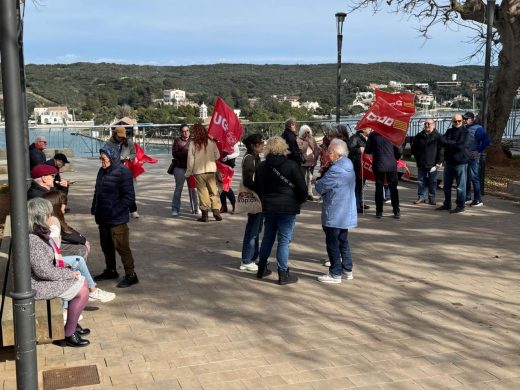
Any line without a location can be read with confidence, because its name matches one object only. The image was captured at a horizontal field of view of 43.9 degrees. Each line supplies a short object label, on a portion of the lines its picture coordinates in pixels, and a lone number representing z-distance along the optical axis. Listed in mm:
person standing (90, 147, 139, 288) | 6801
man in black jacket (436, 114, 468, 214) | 11008
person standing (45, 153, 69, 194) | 9367
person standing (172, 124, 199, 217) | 11008
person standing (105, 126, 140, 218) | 10624
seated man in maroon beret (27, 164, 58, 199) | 7234
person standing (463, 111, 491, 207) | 11516
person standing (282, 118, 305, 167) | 11016
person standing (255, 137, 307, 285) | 6754
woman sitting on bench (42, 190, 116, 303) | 5984
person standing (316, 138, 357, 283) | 6906
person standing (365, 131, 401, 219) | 10547
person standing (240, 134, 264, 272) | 7602
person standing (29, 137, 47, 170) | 11094
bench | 4969
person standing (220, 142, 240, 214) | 10773
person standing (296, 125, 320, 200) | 12289
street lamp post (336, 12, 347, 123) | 18455
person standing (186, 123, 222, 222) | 10336
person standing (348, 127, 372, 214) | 11109
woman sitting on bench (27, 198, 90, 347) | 5082
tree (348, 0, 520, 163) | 17283
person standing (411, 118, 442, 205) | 11820
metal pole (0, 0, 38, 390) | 3047
